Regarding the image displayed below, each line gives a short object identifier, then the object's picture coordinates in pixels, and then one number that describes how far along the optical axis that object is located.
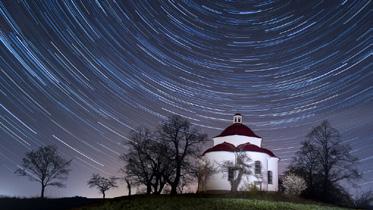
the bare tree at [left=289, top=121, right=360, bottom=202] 59.12
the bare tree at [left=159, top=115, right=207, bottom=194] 58.12
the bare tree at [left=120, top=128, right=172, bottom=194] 57.66
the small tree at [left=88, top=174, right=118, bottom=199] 65.25
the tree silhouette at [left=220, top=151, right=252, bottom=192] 58.19
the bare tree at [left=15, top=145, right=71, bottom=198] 66.19
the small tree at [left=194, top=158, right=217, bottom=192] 61.16
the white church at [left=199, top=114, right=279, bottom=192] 60.00
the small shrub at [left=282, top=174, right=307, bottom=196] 57.90
